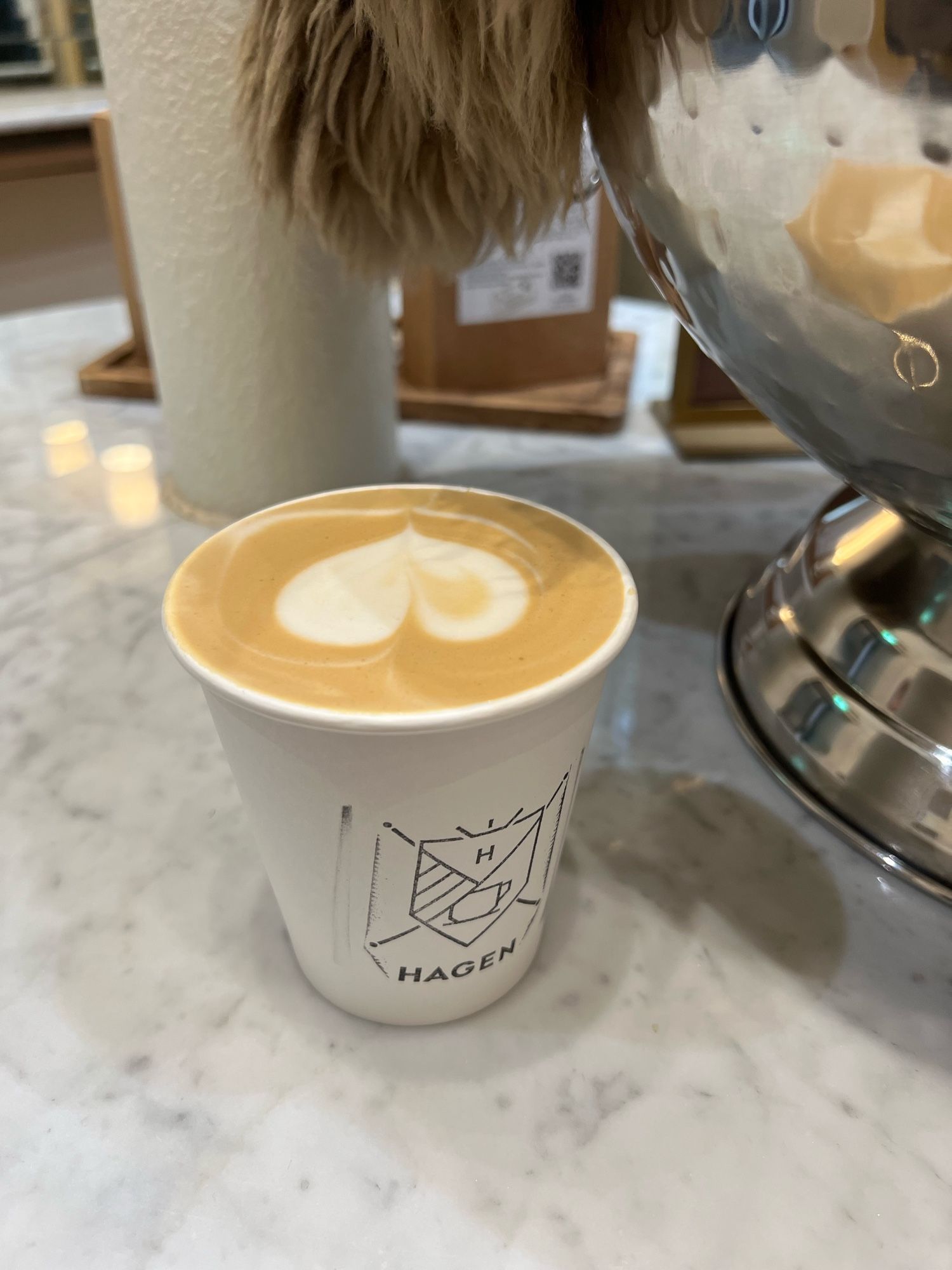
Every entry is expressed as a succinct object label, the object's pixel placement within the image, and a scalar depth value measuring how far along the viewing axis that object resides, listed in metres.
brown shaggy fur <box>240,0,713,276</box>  0.24
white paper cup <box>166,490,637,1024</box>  0.21
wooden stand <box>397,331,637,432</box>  0.60
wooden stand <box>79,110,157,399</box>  0.57
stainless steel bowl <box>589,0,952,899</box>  0.20
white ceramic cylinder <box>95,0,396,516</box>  0.40
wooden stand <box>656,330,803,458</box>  0.57
